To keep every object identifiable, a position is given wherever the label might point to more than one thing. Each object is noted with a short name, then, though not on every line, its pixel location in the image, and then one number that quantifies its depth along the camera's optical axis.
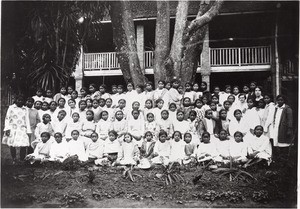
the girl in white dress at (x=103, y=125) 6.77
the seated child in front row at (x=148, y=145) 6.30
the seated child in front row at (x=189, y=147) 6.20
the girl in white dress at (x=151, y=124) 6.64
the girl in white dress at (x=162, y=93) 7.20
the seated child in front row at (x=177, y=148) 6.17
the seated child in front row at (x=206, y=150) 6.04
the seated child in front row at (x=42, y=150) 6.20
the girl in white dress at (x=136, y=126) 6.61
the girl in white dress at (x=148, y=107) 6.92
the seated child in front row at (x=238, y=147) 5.98
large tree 7.39
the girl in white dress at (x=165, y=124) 6.62
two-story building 11.16
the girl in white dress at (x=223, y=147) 5.97
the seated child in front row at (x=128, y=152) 6.18
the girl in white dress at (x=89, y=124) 6.81
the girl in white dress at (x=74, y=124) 6.74
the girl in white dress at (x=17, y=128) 6.20
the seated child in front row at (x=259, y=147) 5.84
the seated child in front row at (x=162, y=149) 6.13
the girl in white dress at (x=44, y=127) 6.68
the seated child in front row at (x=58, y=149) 6.22
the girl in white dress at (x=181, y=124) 6.58
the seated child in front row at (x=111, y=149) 6.25
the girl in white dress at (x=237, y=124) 6.44
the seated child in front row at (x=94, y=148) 6.41
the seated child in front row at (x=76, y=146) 6.32
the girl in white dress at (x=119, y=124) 6.73
